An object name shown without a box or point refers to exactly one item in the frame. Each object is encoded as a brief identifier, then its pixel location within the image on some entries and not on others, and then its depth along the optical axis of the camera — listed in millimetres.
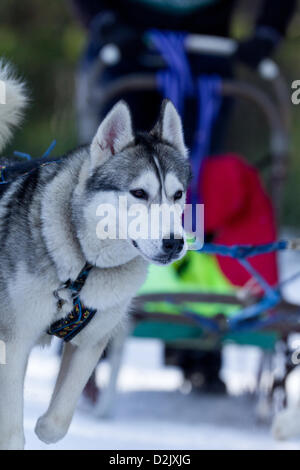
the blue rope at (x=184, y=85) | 7676
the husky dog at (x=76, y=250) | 3639
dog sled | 6828
